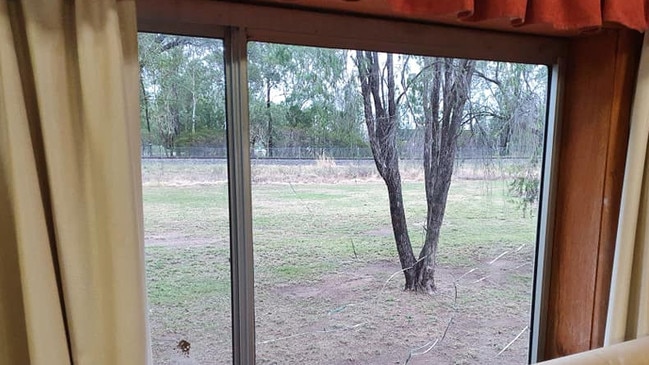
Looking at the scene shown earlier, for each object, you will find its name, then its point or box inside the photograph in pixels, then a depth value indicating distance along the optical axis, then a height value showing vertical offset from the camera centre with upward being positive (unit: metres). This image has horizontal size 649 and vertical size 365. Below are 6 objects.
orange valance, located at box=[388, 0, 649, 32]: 1.09 +0.32
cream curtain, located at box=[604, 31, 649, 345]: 1.44 -0.34
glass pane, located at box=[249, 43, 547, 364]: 1.41 -0.24
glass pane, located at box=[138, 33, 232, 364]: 1.24 -0.18
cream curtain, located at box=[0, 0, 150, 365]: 0.87 -0.10
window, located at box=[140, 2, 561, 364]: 1.28 -0.25
